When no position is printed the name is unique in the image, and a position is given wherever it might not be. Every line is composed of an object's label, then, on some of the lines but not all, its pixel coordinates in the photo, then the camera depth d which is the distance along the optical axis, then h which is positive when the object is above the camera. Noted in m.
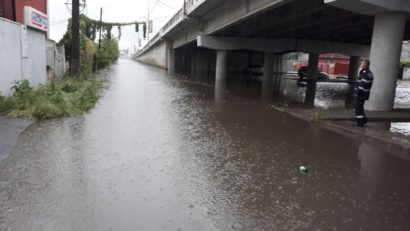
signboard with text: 14.41 +1.12
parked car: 42.98 -1.53
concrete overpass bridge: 12.75 +1.85
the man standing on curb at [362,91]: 10.46 -0.74
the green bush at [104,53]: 48.56 -0.22
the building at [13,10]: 13.88 +1.32
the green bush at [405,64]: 50.77 +0.14
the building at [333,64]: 62.78 -0.45
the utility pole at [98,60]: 46.27 -1.11
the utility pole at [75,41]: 20.95 +0.50
